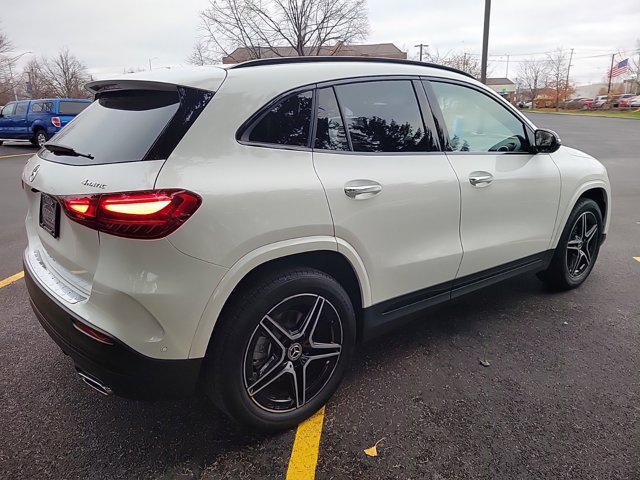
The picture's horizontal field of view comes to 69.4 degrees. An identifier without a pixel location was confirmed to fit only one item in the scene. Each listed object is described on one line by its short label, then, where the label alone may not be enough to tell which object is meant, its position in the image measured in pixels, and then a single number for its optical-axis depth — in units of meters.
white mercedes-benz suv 1.83
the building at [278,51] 31.56
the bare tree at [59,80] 49.47
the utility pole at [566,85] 67.50
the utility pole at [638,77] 66.75
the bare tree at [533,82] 72.19
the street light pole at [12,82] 41.28
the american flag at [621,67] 55.28
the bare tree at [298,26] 29.80
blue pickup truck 17.08
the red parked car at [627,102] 52.75
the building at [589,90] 97.58
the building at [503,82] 107.54
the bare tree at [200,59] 31.69
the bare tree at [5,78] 39.72
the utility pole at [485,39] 11.82
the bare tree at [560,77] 67.10
